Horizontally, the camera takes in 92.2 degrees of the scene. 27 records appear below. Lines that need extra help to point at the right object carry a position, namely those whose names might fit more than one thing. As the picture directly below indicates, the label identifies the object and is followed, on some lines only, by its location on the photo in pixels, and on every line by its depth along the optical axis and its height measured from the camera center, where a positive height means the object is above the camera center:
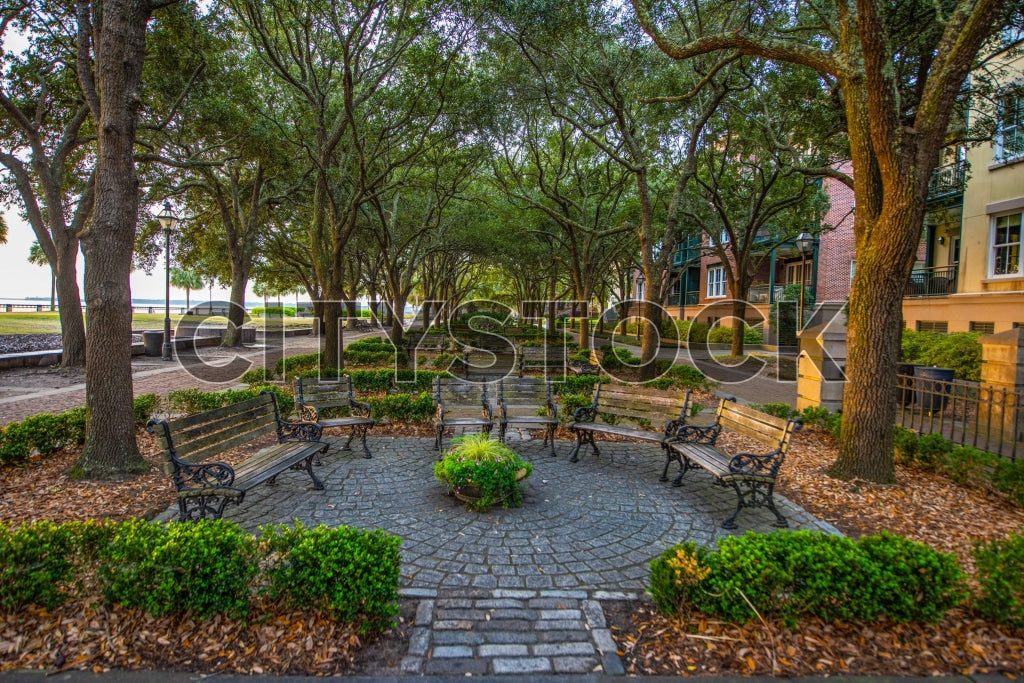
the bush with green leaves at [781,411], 8.27 -1.42
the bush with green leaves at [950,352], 11.93 -0.56
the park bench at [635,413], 6.64 -1.28
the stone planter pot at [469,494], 5.05 -1.78
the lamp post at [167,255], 18.56 +2.34
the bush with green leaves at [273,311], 83.62 +1.02
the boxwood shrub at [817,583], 3.04 -1.59
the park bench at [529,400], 7.40 -1.28
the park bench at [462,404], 7.16 -1.45
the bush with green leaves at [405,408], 8.55 -1.54
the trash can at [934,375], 9.70 -0.89
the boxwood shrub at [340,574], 2.98 -1.58
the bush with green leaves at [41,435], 5.87 -1.53
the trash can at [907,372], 9.91 -0.87
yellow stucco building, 14.70 +3.31
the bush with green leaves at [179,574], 3.01 -1.60
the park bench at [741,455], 4.92 -1.46
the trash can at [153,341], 20.86 -1.15
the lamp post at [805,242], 14.62 +2.57
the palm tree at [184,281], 86.92 +6.21
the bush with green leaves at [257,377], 12.72 -1.58
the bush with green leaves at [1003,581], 3.03 -1.57
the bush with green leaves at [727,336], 28.97 -0.56
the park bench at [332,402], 7.23 -1.28
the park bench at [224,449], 4.52 -1.43
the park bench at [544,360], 15.39 -1.19
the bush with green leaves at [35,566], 3.03 -1.58
